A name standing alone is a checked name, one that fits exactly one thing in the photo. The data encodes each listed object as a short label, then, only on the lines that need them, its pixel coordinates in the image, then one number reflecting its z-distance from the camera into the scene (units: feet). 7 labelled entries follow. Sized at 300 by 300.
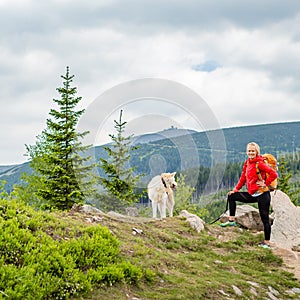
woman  37.70
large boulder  43.19
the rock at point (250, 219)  47.70
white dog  42.91
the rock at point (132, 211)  49.19
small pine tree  55.70
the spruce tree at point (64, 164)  76.84
